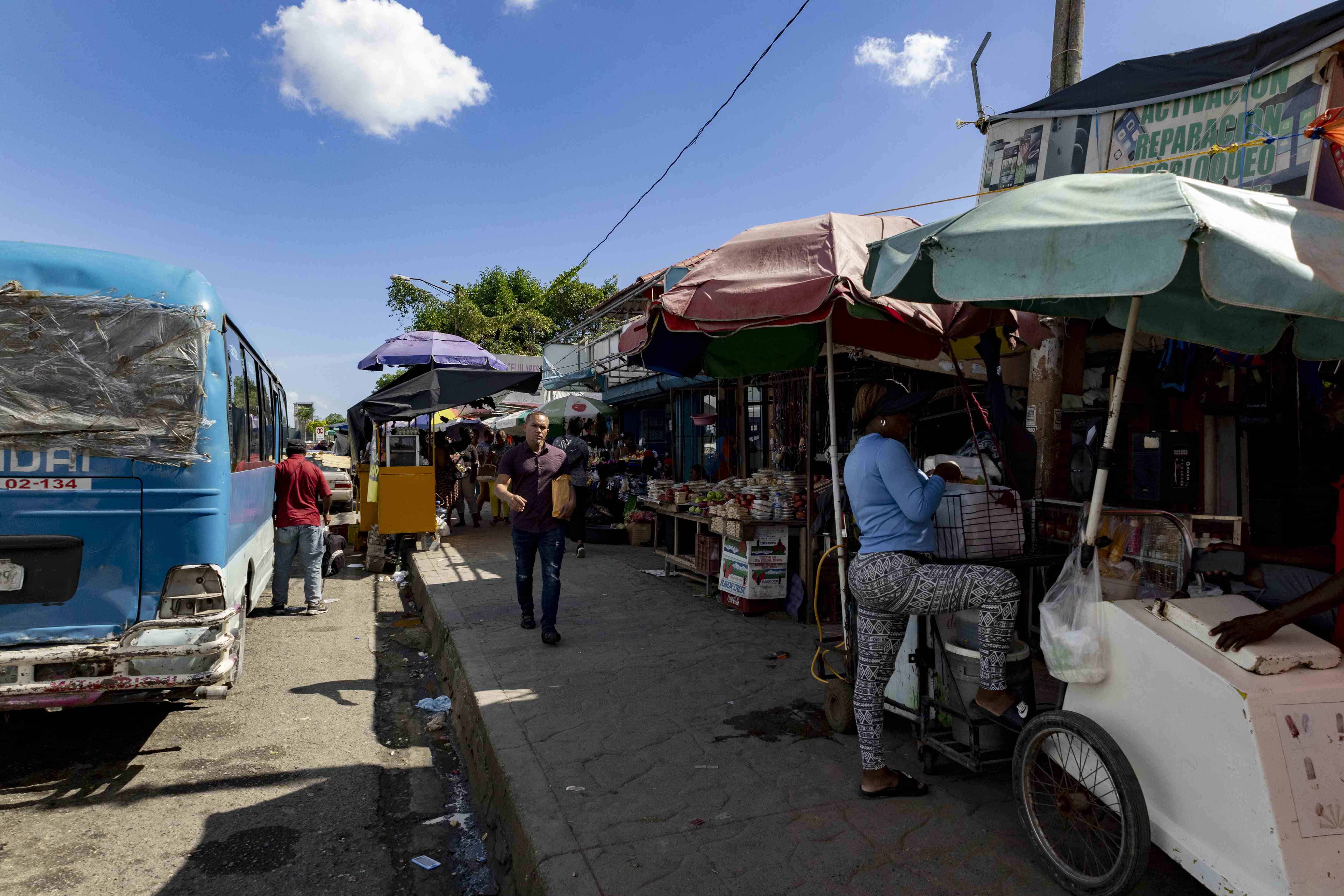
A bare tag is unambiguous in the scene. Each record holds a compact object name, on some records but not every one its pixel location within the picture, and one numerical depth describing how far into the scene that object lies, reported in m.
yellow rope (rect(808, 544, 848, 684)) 4.55
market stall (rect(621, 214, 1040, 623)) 4.09
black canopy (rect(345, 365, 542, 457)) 10.67
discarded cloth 5.80
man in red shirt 8.02
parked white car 16.86
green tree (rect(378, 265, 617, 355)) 36.91
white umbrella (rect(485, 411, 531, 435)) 21.03
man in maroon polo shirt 6.36
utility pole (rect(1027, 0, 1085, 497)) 5.69
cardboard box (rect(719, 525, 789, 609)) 7.24
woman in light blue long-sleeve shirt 3.28
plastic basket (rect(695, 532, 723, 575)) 8.15
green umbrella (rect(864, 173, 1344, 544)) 2.38
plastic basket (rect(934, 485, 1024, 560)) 3.72
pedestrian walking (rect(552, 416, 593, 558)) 7.81
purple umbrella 11.78
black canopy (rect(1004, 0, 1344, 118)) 4.49
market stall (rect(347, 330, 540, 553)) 10.80
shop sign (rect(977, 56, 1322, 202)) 4.57
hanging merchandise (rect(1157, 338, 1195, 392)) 5.13
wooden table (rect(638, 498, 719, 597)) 8.36
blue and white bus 4.07
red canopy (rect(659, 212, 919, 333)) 4.05
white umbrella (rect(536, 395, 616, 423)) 15.65
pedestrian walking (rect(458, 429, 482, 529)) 15.43
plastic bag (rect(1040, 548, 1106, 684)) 2.79
